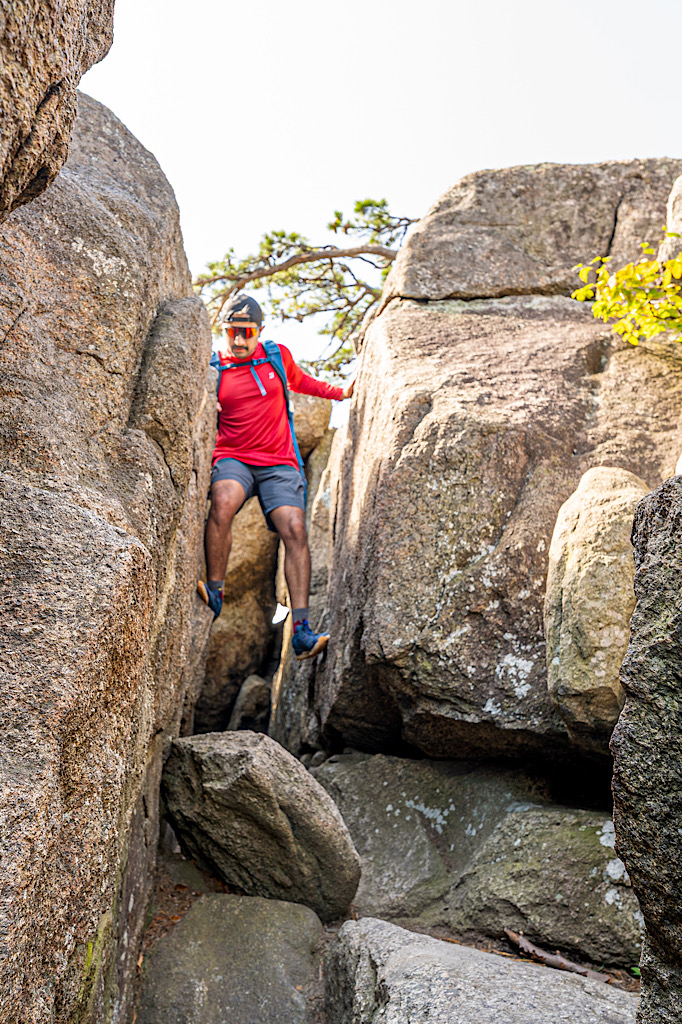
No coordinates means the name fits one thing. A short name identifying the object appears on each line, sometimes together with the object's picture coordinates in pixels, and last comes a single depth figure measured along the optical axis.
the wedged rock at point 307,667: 7.43
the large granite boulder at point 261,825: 4.56
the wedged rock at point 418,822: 5.25
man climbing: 7.23
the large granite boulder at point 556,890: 4.53
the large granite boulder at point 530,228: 7.66
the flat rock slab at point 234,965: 3.90
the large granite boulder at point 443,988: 3.24
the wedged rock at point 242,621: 9.88
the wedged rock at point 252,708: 9.34
